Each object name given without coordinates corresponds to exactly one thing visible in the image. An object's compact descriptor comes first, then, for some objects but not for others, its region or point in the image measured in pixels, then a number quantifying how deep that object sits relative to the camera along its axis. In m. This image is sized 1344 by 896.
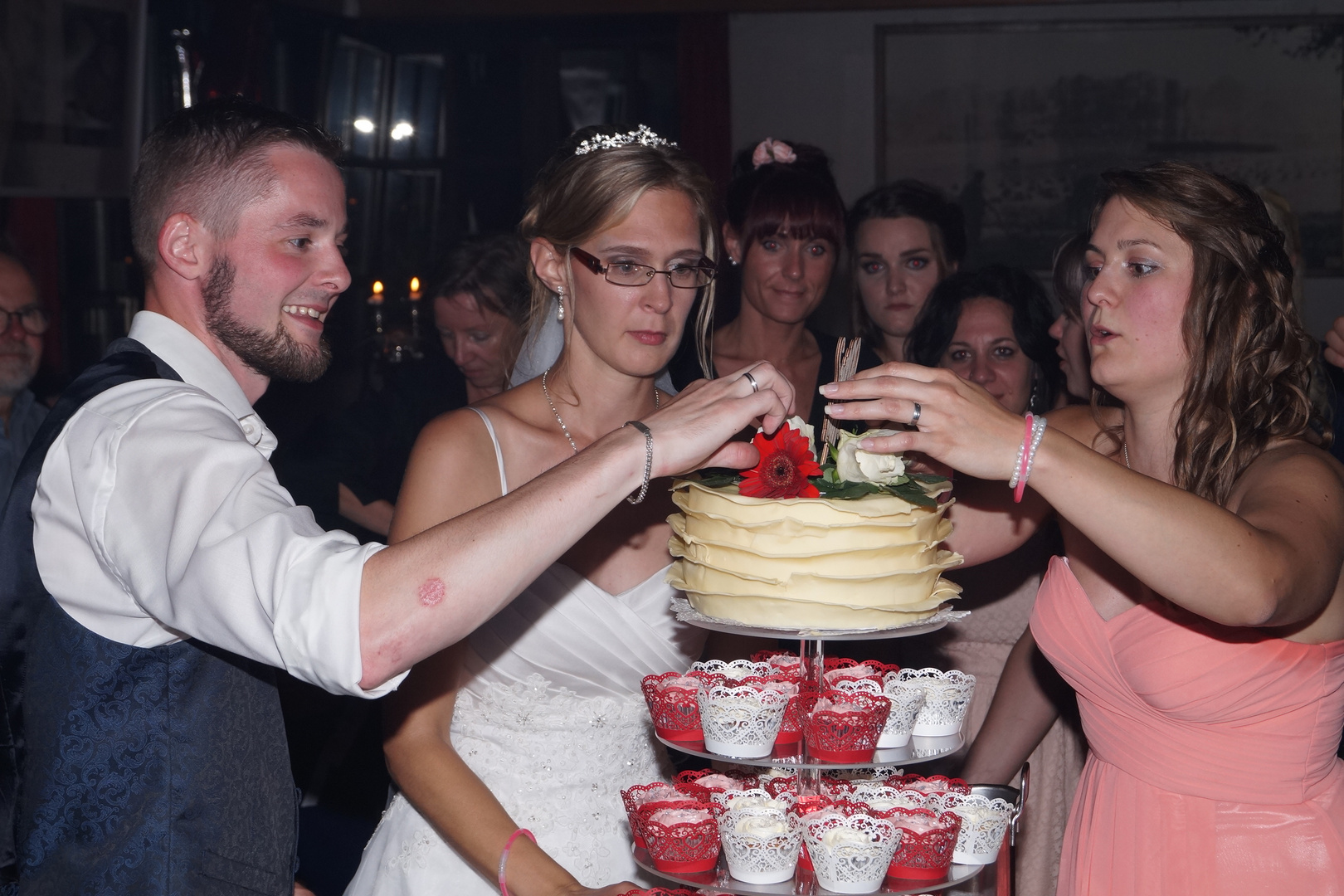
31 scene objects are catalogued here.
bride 2.25
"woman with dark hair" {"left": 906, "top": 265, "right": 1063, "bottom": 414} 3.52
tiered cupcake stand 1.51
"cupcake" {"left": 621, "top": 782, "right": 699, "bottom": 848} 1.58
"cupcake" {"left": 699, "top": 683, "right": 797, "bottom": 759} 1.58
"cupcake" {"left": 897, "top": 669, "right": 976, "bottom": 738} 1.73
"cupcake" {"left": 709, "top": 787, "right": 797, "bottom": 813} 1.54
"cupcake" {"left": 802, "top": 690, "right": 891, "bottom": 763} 1.56
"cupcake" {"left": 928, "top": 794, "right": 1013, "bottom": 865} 1.58
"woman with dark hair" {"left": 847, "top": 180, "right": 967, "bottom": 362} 4.29
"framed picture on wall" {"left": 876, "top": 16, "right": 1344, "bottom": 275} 8.13
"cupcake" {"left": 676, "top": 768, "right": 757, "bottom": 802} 1.66
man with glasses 3.90
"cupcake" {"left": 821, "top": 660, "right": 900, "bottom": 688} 1.75
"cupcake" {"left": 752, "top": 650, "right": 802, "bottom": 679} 1.78
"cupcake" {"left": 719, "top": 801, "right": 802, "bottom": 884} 1.49
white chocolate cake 1.53
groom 1.36
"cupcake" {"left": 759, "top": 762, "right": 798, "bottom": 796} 1.68
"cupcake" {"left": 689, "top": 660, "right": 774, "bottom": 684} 1.71
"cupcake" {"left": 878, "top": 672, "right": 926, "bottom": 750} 1.67
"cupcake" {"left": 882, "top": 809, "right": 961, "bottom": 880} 1.50
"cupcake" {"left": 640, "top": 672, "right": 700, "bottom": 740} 1.67
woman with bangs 3.87
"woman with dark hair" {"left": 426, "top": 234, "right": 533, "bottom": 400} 4.47
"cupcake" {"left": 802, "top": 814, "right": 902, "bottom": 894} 1.46
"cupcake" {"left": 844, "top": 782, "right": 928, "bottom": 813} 1.59
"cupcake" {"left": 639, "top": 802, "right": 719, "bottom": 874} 1.53
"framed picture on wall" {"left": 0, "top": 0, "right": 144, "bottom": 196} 4.95
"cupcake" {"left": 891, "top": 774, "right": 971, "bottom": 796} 1.67
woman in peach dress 1.99
